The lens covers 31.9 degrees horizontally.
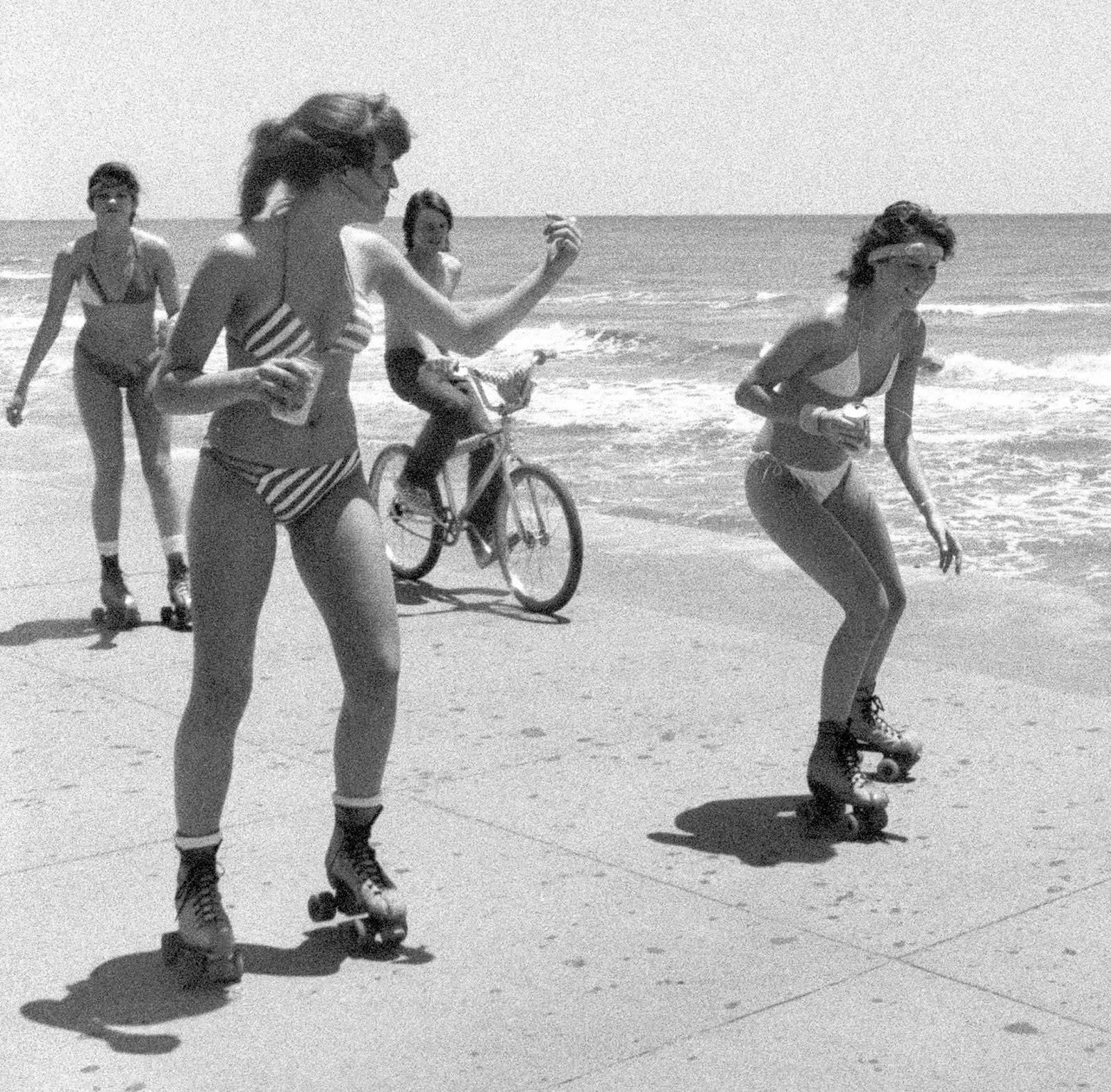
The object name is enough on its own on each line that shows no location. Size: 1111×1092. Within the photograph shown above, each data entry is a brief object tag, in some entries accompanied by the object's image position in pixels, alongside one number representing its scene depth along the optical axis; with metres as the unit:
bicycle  7.89
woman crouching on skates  5.03
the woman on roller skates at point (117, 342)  7.37
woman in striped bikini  4.01
